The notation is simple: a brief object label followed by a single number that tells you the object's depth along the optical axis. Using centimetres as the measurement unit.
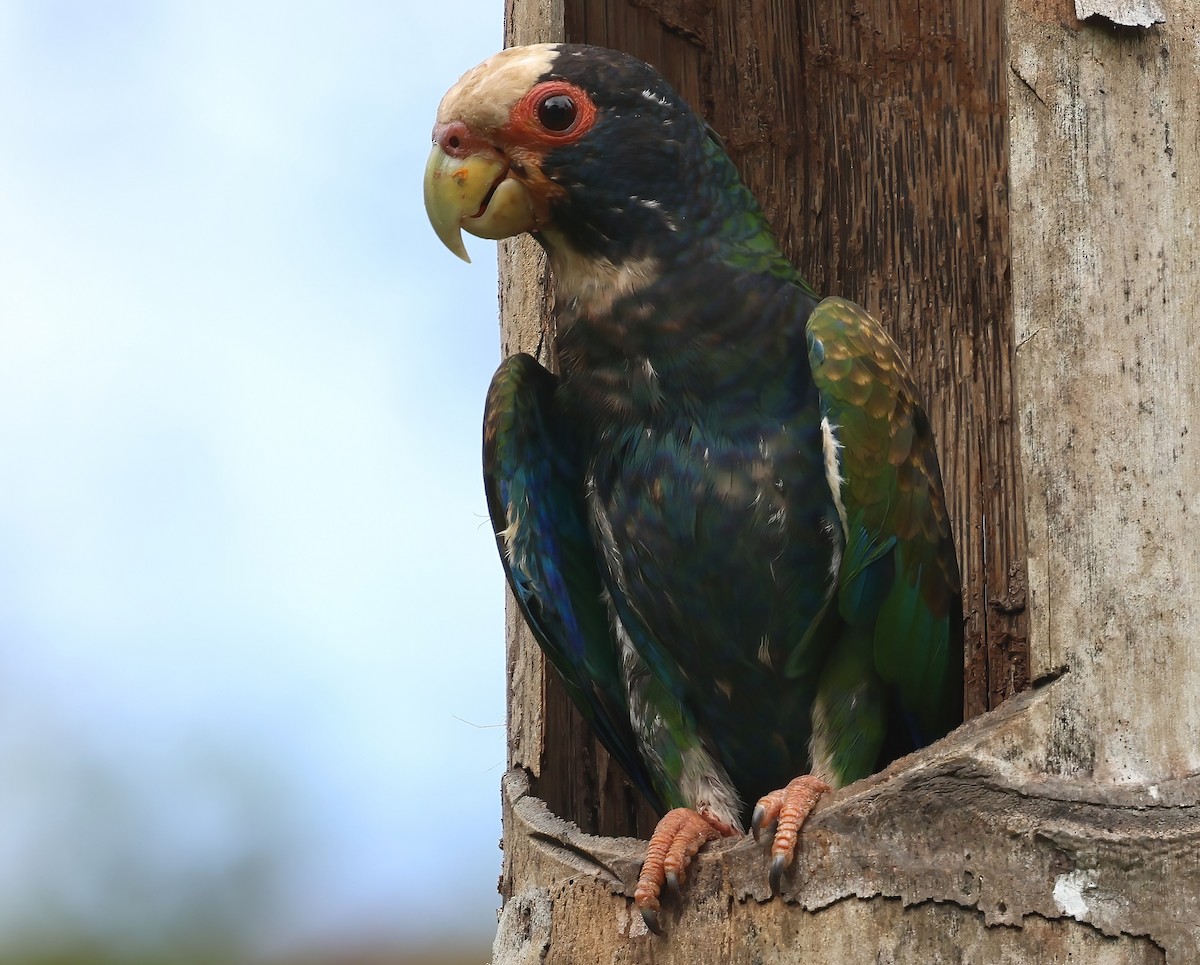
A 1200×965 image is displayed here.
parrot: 675
